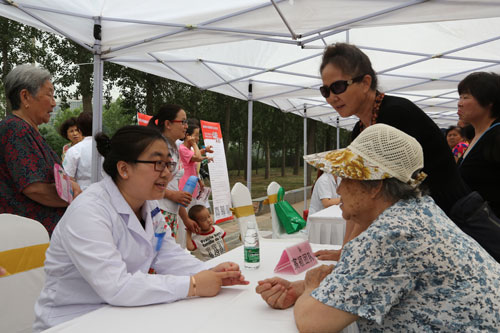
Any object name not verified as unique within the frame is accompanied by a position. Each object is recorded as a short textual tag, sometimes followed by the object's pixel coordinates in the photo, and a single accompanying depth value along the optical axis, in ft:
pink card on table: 6.69
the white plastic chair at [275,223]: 16.85
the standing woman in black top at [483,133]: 8.50
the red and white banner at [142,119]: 18.29
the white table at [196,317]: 4.47
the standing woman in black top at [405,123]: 5.80
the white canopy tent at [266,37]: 12.22
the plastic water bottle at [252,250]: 6.99
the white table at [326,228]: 14.05
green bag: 16.78
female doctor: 5.06
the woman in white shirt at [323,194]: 16.51
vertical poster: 20.72
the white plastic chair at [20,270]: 6.07
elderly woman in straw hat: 3.89
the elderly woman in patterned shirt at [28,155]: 7.99
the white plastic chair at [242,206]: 14.01
